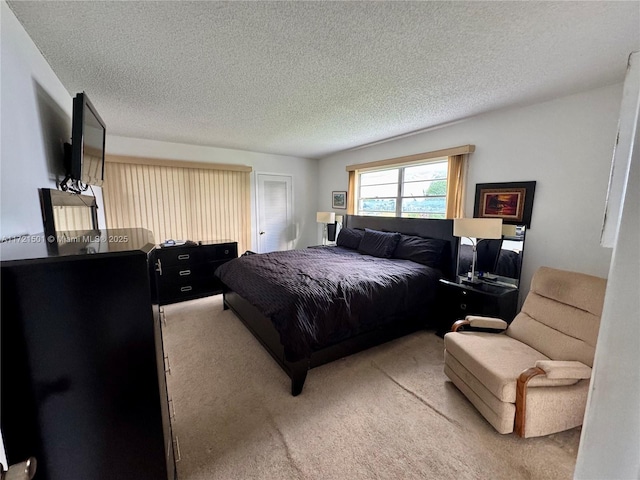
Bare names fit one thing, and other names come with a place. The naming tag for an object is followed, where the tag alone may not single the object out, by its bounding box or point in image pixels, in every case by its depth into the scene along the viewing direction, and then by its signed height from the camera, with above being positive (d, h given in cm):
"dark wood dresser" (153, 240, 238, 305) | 368 -94
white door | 518 -13
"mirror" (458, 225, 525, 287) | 266 -51
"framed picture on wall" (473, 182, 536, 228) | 270 +9
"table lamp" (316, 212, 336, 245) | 498 -20
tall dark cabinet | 81 -54
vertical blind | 378 +8
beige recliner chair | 155 -101
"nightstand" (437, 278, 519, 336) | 246 -90
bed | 202 -78
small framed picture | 513 +14
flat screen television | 148 +36
